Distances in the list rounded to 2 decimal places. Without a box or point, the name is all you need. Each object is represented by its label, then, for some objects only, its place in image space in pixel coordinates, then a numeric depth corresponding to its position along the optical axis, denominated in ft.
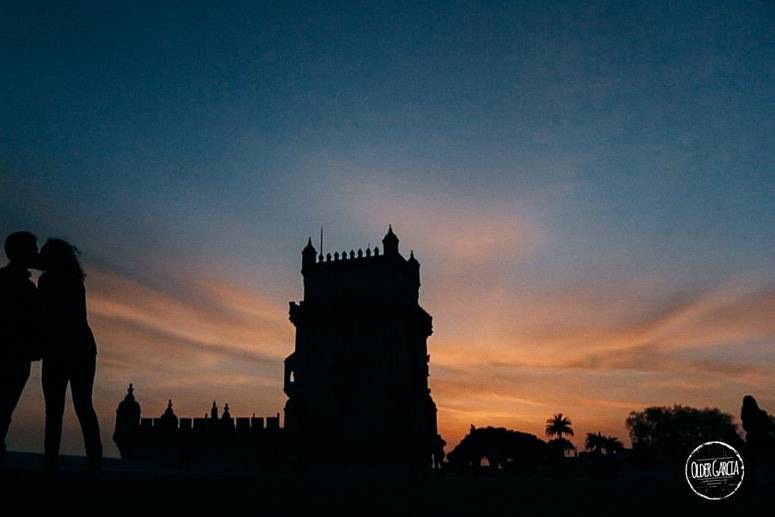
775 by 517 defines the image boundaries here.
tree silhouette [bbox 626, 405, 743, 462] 339.98
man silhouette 26.63
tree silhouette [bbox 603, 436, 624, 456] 268.74
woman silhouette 27.76
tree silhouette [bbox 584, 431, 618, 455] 273.75
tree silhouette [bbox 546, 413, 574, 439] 316.19
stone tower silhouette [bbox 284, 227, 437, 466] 166.91
